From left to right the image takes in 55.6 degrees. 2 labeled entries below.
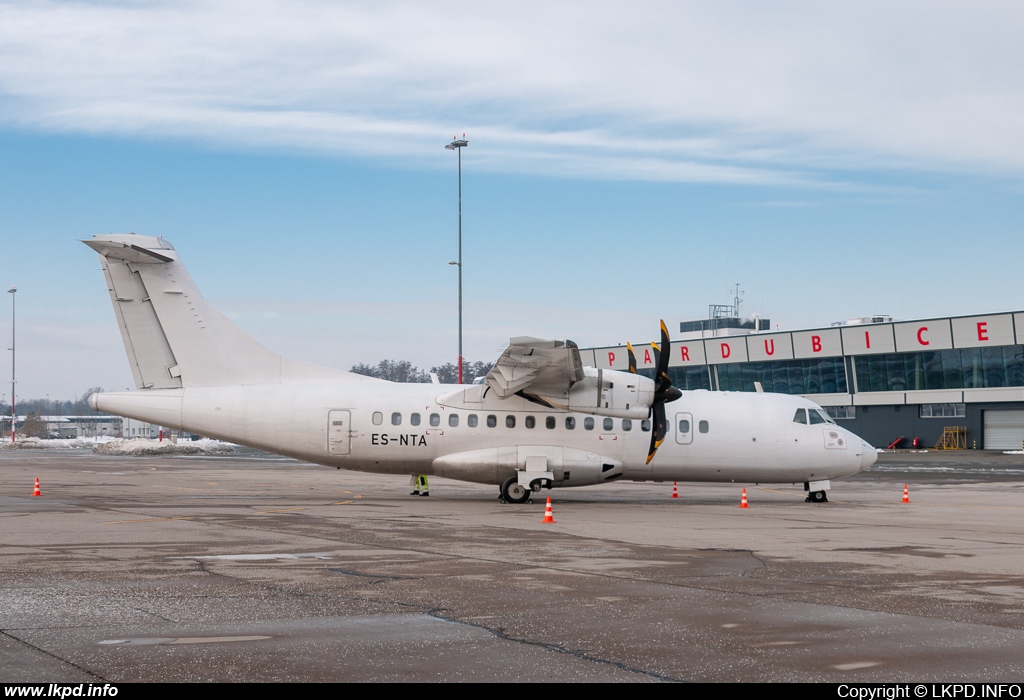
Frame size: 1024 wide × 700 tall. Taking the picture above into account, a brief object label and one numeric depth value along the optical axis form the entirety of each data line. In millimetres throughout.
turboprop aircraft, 25516
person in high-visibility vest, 28938
